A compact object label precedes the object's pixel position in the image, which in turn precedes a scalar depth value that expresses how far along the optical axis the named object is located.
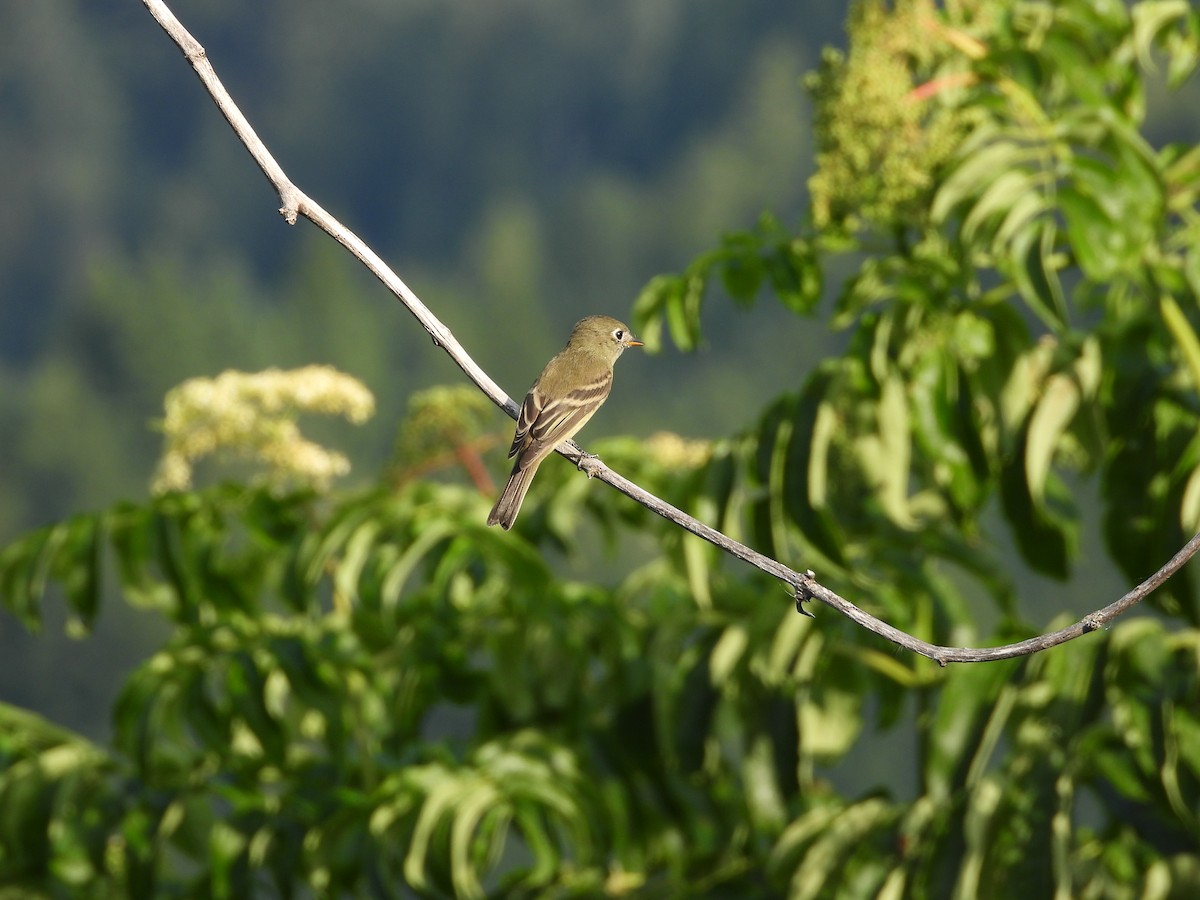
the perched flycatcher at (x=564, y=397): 8.55
